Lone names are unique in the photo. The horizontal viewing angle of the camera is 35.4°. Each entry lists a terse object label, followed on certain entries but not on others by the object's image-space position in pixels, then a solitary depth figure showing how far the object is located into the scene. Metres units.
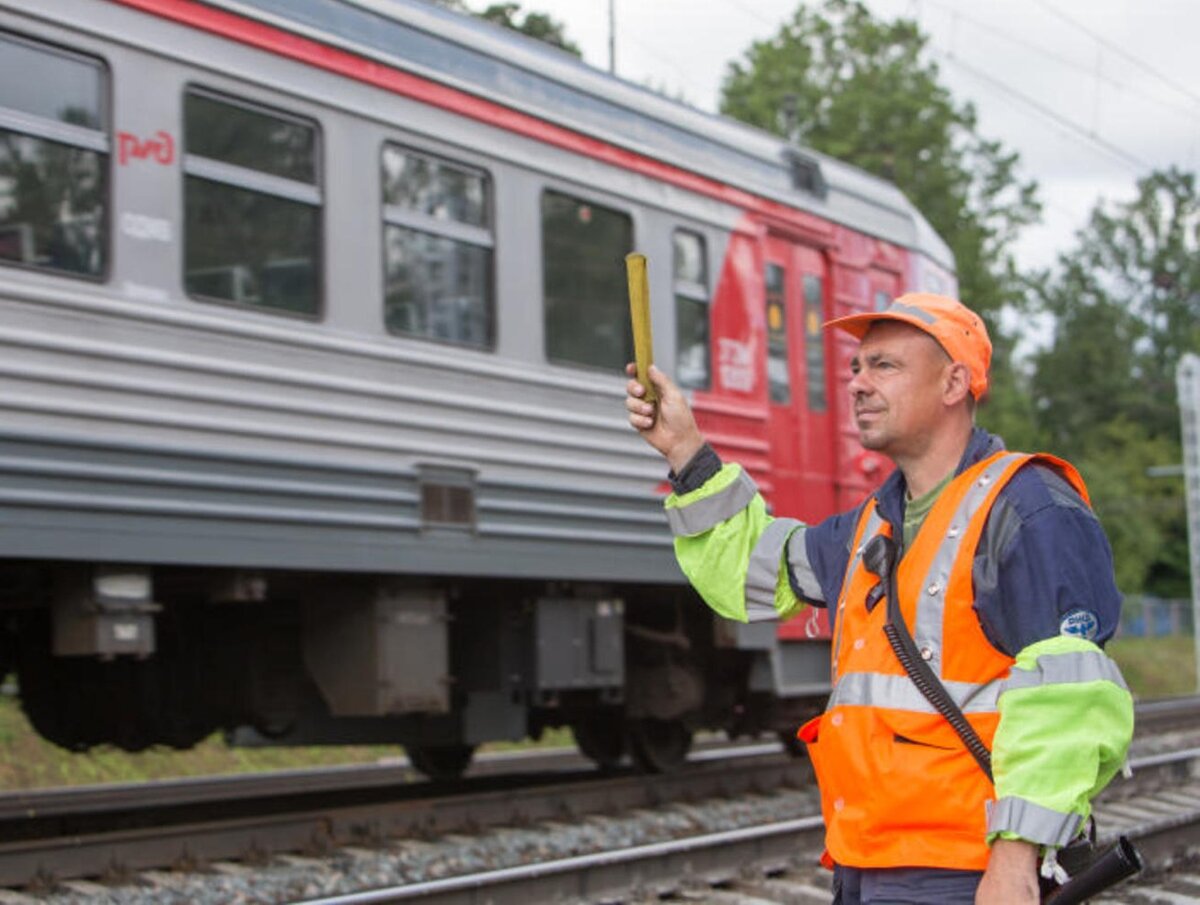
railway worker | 2.58
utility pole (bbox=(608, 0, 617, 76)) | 10.65
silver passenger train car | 6.78
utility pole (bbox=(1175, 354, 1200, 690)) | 26.39
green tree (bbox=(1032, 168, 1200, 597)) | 56.81
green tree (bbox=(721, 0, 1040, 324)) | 34.31
